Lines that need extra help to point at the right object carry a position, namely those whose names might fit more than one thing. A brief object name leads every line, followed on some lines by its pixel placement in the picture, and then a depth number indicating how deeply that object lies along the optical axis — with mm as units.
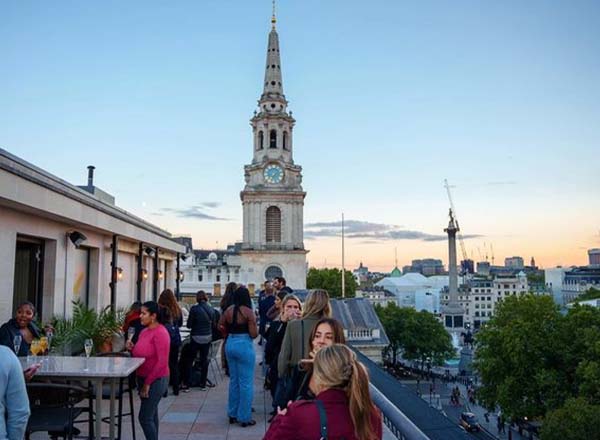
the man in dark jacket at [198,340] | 10000
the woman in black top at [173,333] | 8617
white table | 5465
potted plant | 8703
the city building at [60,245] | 8516
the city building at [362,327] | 38094
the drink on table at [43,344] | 6414
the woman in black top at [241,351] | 7613
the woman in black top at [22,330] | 6207
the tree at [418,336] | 66062
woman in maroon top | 2824
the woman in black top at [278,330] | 6715
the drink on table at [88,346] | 6747
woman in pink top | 6180
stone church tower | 69875
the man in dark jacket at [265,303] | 11695
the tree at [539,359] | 30875
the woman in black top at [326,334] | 4613
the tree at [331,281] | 96188
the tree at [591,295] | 96562
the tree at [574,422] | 24078
